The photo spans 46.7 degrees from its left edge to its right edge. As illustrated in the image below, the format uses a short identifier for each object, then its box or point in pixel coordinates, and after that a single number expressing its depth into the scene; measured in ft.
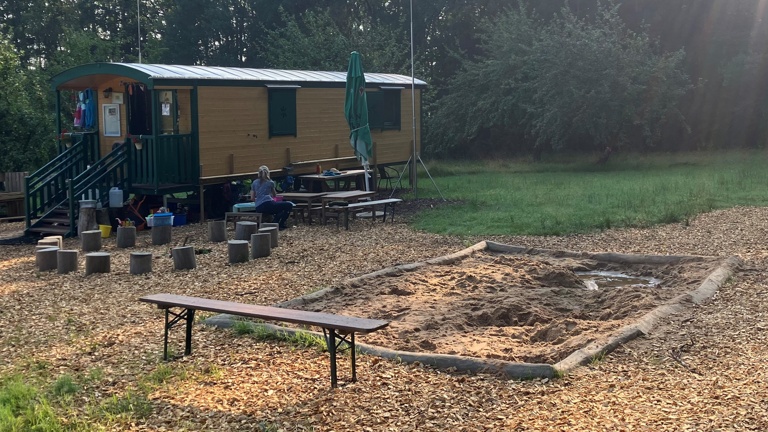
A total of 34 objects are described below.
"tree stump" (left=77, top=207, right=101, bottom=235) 48.03
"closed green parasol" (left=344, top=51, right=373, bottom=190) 57.93
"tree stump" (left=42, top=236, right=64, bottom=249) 42.29
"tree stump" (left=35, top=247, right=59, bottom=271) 37.47
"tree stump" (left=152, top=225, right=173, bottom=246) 44.45
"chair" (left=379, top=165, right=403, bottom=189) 71.95
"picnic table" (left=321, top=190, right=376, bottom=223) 50.11
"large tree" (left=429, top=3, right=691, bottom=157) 88.53
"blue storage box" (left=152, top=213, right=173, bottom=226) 45.80
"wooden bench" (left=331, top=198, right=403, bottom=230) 48.55
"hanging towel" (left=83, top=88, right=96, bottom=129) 55.77
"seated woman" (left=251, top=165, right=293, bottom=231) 47.57
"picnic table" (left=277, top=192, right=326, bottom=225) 50.67
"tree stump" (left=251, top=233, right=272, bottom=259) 38.65
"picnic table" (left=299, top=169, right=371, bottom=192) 58.44
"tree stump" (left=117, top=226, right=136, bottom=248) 43.96
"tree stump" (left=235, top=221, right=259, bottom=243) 42.75
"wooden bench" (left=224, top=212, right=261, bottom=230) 47.27
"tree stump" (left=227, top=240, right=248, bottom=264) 37.55
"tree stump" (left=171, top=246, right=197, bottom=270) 36.04
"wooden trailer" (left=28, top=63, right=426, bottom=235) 51.31
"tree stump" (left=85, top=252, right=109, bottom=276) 35.99
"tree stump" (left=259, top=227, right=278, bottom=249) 41.63
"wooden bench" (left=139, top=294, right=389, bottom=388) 19.02
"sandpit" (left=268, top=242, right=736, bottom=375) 22.97
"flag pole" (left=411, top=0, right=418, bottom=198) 63.67
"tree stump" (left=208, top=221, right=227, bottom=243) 44.67
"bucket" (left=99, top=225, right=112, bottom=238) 48.03
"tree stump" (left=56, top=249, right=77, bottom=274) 36.68
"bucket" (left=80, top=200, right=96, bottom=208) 49.12
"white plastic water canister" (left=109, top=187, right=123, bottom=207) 50.37
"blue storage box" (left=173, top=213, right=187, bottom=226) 52.39
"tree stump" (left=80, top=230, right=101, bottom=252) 42.60
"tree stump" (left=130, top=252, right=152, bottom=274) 35.50
